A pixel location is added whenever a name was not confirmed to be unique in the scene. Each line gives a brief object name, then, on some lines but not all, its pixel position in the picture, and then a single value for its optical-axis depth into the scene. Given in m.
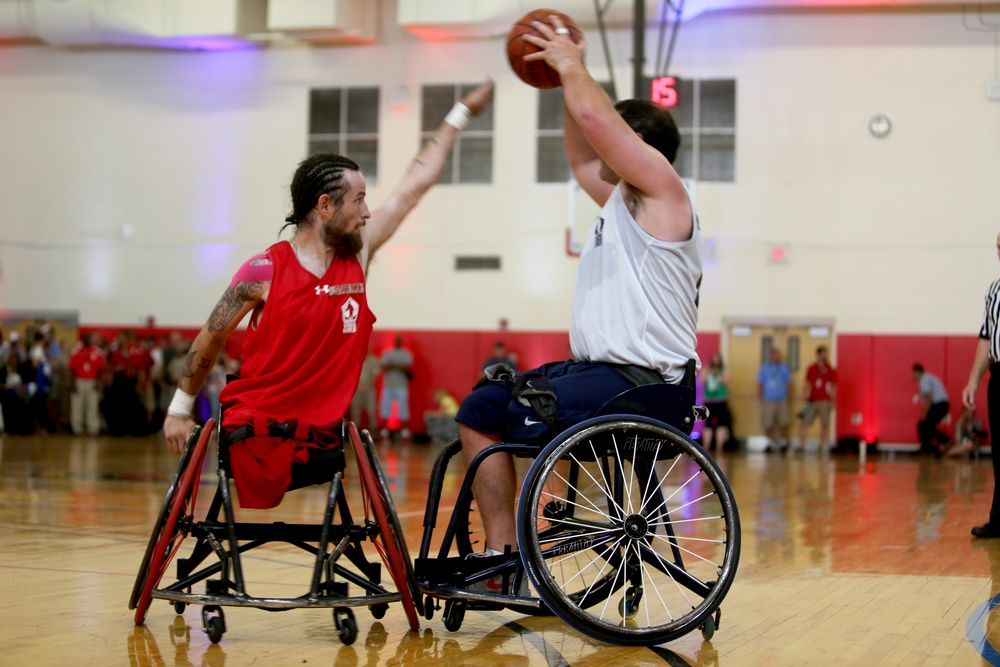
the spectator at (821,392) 16.41
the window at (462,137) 18.22
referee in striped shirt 5.77
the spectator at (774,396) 16.77
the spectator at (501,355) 17.20
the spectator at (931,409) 16.08
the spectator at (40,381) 17.31
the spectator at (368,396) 17.59
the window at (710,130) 17.45
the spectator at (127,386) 17.86
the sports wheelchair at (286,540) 3.07
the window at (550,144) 17.84
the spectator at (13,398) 17.23
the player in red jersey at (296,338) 3.24
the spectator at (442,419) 16.56
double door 17.25
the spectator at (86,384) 17.56
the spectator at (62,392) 18.12
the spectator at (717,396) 16.45
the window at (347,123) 18.59
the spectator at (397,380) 17.66
